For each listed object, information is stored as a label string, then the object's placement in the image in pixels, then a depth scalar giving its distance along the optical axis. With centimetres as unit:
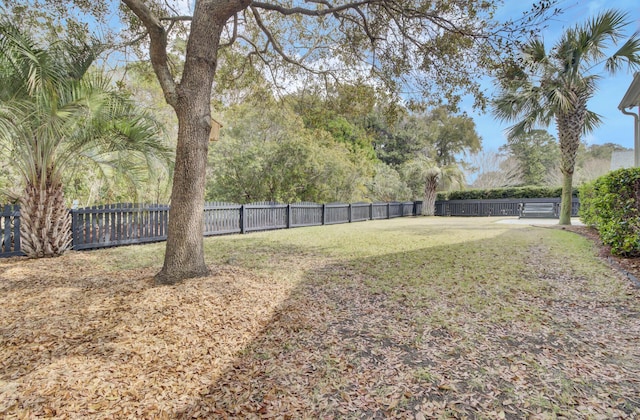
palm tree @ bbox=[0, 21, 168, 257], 436
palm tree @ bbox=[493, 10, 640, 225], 897
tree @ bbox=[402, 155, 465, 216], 2016
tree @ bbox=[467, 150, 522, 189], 3016
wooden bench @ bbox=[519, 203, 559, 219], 1604
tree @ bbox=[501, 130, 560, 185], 2900
